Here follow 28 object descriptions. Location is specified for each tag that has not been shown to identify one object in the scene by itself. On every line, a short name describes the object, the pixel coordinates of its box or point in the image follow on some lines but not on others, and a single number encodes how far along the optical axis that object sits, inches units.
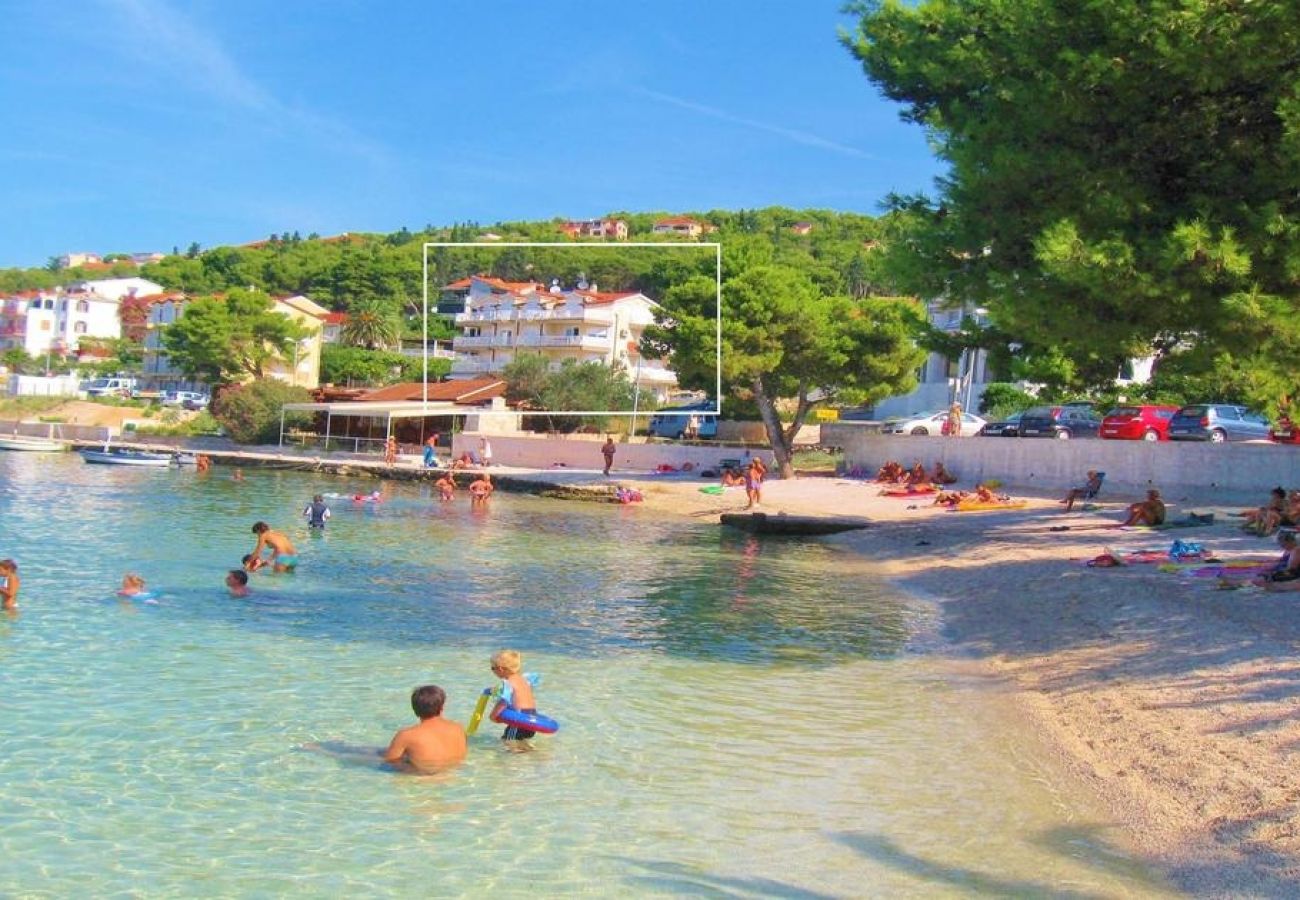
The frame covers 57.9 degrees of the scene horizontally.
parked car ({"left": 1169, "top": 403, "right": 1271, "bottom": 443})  1298.0
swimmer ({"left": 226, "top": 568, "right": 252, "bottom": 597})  711.1
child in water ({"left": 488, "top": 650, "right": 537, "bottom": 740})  396.8
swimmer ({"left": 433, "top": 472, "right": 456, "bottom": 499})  1635.1
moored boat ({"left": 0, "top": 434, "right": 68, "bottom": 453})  2588.6
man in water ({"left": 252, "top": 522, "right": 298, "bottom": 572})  812.6
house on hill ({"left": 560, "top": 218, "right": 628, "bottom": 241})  7263.8
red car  1362.0
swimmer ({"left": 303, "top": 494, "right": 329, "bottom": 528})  1109.1
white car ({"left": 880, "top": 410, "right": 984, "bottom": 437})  1738.4
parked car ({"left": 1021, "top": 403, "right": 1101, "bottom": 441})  1494.8
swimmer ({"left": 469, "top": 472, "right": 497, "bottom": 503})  1573.6
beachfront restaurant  2351.1
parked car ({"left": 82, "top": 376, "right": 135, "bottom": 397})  3567.9
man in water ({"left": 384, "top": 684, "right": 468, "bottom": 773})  372.8
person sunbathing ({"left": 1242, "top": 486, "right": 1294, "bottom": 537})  816.3
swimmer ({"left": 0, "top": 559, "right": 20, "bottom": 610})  628.4
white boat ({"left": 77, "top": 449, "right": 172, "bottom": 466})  2165.4
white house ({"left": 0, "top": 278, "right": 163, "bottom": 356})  5123.0
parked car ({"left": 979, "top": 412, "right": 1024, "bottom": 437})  1569.5
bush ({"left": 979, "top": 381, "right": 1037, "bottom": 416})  1950.1
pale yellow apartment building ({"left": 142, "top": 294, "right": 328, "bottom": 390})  3528.5
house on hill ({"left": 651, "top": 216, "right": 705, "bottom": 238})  7367.1
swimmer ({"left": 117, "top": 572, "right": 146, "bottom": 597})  675.4
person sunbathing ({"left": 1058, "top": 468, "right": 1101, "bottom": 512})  1143.6
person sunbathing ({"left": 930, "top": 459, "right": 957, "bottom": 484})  1427.4
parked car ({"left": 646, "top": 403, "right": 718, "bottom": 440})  2250.2
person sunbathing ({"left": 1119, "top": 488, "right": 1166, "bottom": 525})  927.2
